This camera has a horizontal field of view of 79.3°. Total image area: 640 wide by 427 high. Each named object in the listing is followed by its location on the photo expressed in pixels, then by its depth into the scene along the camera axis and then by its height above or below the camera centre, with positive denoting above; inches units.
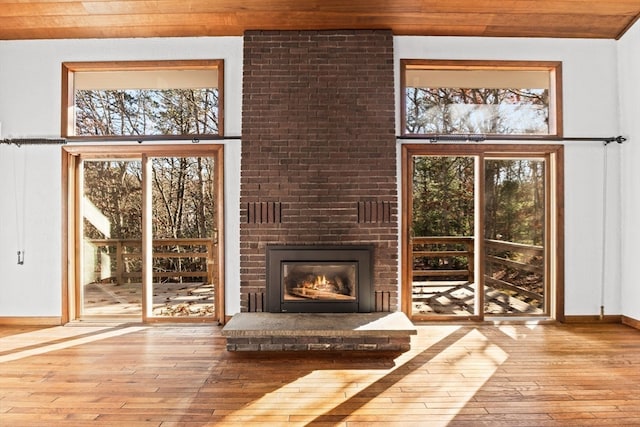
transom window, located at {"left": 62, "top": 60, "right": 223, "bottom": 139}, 171.8 +50.9
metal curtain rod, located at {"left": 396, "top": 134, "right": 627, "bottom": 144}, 165.9 +32.9
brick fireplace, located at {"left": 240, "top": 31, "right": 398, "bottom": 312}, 160.4 +27.0
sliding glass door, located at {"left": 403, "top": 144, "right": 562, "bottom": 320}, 169.9 -7.7
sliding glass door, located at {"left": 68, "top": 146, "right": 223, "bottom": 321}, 171.0 -7.4
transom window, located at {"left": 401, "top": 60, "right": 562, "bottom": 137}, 171.8 +51.7
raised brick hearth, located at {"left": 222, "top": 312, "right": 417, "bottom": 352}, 133.9 -42.6
